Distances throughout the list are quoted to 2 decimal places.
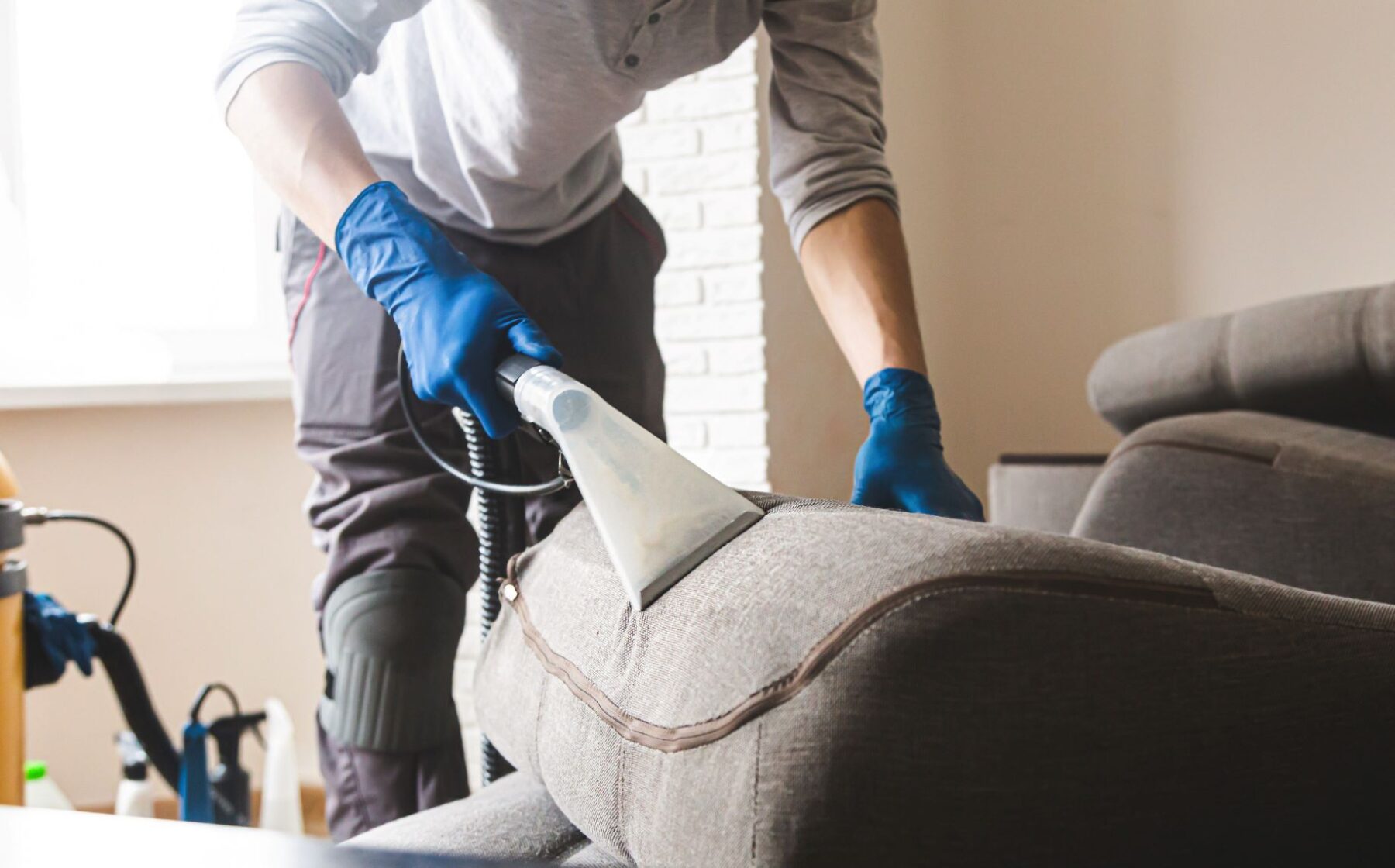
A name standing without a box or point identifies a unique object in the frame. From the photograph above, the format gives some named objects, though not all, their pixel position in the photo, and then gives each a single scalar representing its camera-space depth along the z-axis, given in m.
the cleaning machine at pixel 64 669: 1.32
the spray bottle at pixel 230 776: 1.89
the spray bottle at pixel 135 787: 1.86
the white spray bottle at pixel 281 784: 2.13
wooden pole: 1.31
